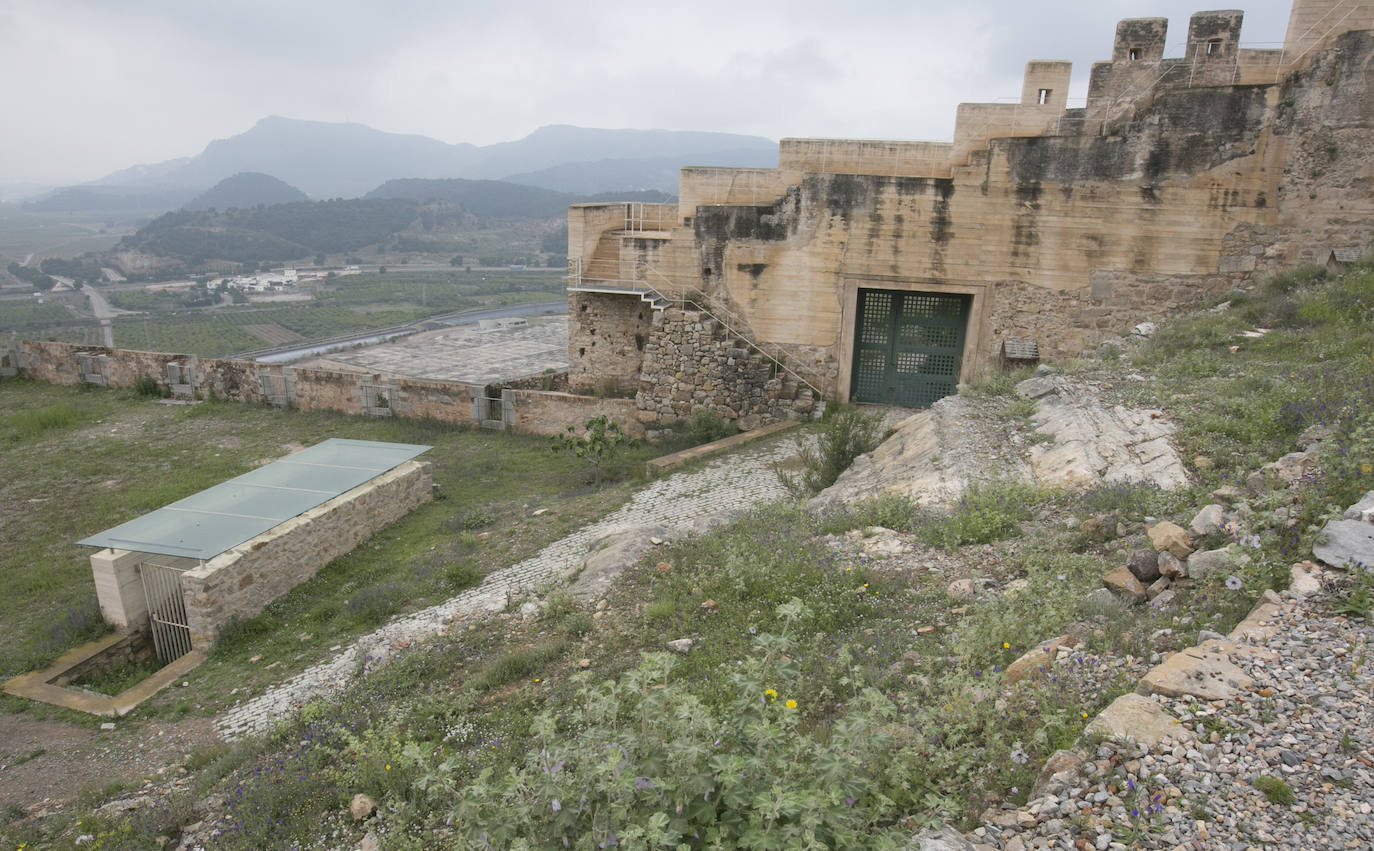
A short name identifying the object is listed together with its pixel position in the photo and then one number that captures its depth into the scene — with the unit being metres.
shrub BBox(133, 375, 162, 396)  19.75
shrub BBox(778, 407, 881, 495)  11.16
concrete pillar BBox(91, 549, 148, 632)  8.67
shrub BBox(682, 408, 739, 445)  14.96
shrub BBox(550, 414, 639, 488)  13.45
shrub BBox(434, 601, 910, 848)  3.04
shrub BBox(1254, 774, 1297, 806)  3.16
